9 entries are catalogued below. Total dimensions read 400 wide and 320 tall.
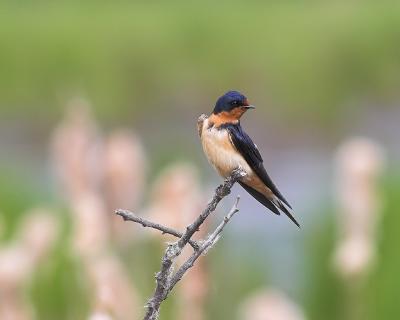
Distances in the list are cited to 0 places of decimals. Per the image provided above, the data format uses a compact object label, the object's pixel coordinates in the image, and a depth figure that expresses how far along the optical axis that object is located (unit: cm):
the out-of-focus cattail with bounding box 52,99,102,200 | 919
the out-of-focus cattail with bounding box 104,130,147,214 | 945
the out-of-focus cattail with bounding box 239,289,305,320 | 858
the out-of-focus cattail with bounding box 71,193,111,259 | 877
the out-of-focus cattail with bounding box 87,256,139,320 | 631
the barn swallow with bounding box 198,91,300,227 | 566
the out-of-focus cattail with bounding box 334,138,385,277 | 931
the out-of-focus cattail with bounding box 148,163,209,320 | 837
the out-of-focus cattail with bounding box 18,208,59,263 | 887
